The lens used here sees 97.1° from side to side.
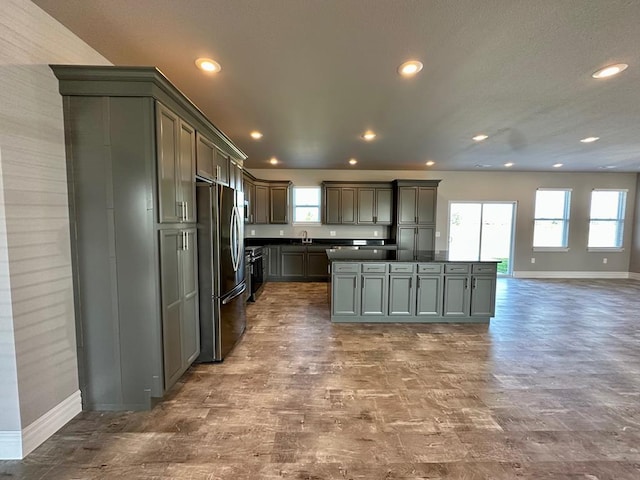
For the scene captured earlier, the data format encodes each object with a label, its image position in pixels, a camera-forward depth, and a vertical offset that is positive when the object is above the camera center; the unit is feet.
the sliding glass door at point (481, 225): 23.48 +0.12
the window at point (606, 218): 23.53 +0.85
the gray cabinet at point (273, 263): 21.15 -2.91
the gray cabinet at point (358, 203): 21.85 +1.70
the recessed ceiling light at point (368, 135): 13.20 +4.37
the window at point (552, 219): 23.56 +0.72
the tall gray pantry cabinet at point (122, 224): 6.13 -0.04
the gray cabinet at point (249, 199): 18.85 +1.78
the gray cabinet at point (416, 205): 21.06 +1.56
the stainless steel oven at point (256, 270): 16.30 -2.90
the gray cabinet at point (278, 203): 21.90 +1.65
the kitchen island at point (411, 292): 12.66 -3.00
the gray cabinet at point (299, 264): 21.22 -2.96
